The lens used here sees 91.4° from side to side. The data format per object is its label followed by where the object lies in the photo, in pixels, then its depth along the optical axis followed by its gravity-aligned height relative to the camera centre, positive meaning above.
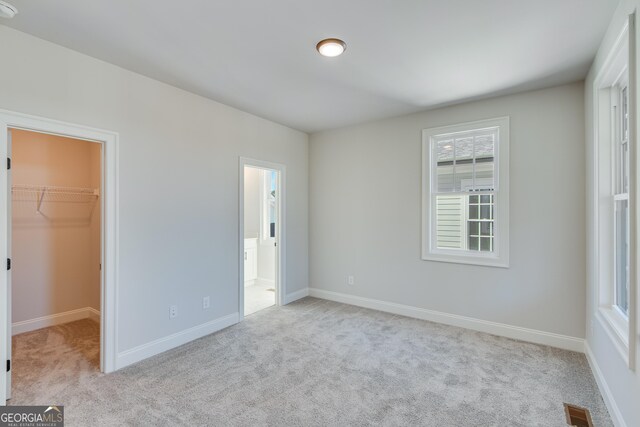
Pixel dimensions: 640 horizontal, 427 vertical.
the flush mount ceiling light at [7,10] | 1.92 +1.29
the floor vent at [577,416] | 2.04 -1.35
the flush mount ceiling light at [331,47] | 2.35 +1.30
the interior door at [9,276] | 2.23 -0.44
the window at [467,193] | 3.50 +0.28
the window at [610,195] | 2.24 +0.16
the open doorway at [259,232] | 5.91 -0.31
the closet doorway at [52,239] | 2.19 -0.12
